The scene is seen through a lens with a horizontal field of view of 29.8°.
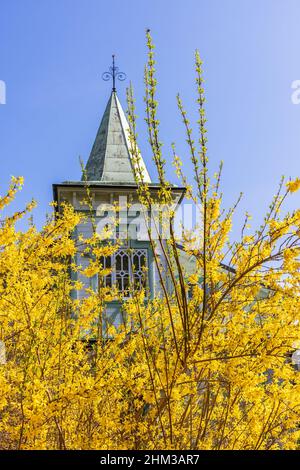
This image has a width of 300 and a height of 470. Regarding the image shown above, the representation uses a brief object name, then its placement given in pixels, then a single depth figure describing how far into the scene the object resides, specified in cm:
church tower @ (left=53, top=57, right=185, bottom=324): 1349
